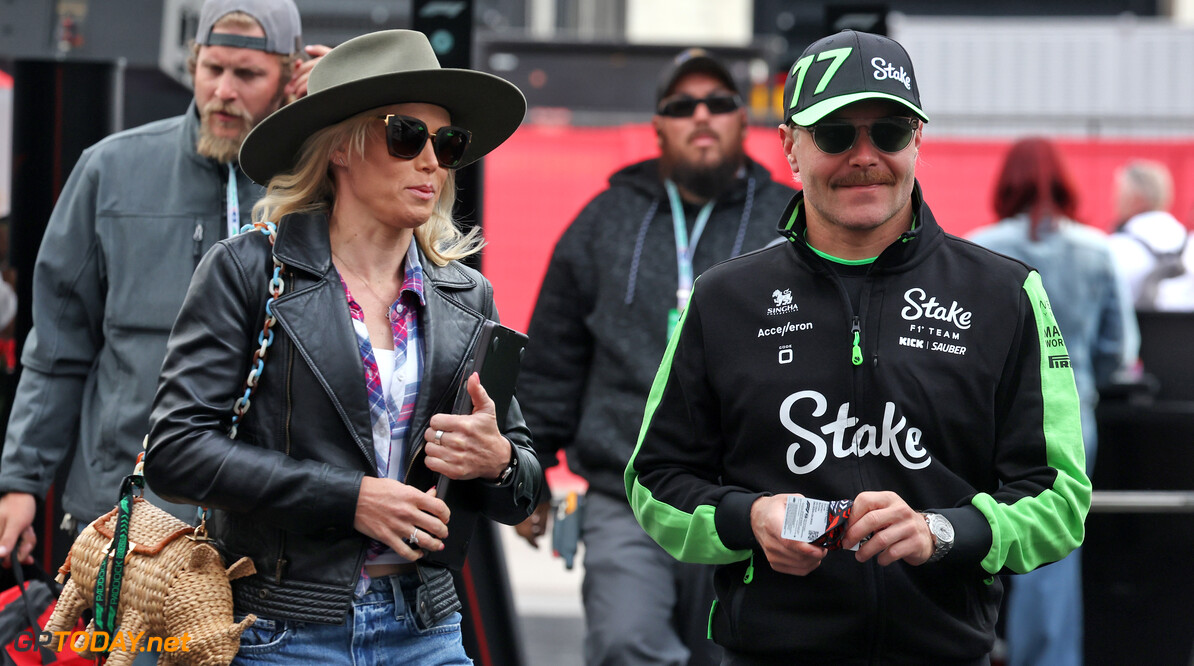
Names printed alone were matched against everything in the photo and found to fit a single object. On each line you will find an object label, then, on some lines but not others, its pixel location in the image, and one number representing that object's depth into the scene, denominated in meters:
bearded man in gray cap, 7.34
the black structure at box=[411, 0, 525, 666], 9.45
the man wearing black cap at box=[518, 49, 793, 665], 8.72
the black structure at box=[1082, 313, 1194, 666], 12.17
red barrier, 21.17
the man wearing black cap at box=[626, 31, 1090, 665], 5.19
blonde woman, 5.14
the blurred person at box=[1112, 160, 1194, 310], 16.81
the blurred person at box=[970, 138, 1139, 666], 11.73
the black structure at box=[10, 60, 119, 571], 8.88
